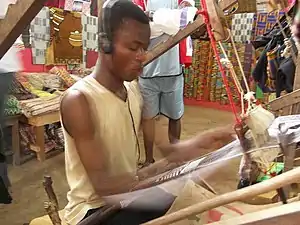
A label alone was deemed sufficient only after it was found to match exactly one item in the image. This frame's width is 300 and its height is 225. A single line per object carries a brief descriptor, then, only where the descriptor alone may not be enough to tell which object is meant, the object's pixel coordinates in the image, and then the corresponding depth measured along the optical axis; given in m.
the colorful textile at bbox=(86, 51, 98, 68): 4.58
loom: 0.73
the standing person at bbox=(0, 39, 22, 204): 1.57
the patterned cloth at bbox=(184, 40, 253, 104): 5.62
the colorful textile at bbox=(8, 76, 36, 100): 3.69
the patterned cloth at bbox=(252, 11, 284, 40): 5.03
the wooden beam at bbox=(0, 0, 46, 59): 1.07
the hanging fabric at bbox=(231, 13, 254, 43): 5.18
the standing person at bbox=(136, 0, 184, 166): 3.37
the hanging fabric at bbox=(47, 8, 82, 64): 4.15
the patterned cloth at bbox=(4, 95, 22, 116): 3.41
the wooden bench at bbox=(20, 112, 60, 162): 3.54
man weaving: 1.24
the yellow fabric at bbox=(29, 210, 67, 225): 1.94
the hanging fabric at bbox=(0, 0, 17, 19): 1.29
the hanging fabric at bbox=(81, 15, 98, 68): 4.39
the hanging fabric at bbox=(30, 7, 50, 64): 3.98
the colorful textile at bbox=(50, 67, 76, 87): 4.09
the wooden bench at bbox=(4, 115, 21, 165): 3.50
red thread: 1.32
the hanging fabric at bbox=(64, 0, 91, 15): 4.26
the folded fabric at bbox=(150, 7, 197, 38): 2.44
